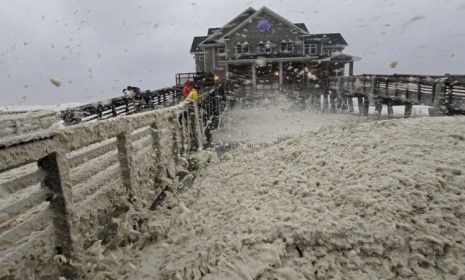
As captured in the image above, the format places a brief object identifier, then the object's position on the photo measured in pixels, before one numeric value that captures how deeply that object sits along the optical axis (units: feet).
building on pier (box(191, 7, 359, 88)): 113.91
